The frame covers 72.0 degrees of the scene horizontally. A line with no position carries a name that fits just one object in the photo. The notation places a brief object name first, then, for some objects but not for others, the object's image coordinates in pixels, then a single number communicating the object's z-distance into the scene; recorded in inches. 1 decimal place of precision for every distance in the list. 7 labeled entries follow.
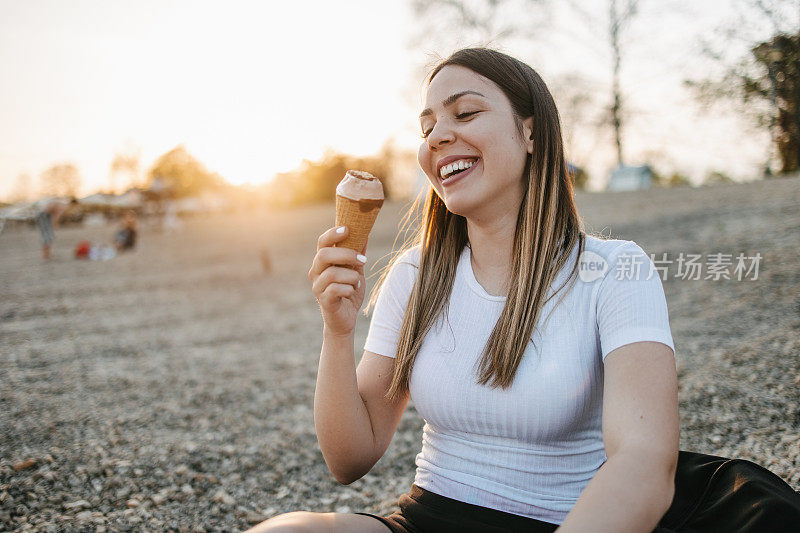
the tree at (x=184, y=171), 1956.2
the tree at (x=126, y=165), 2167.8
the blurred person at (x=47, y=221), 774.6
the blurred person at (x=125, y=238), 829.2
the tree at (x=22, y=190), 2669.8
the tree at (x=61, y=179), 2691.9
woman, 59.2
